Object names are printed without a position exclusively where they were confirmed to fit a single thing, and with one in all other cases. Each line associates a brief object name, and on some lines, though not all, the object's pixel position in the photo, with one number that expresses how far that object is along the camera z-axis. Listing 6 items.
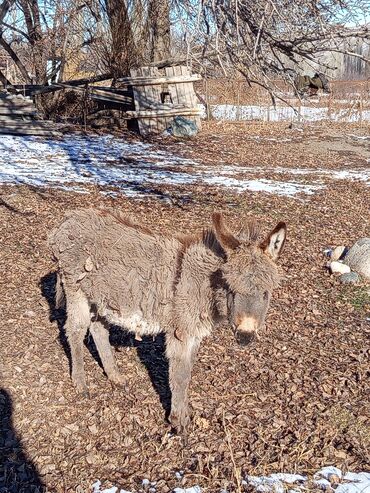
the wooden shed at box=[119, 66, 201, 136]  16.14
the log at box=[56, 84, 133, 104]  16.78
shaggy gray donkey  3.51
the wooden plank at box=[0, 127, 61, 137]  14.88
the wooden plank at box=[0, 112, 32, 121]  15.30
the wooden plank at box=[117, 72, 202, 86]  16.17
